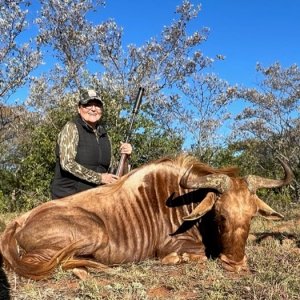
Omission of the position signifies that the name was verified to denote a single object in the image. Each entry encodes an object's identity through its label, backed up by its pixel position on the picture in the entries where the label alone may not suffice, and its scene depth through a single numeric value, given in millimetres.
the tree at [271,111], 16516
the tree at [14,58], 12305
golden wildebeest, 3660
